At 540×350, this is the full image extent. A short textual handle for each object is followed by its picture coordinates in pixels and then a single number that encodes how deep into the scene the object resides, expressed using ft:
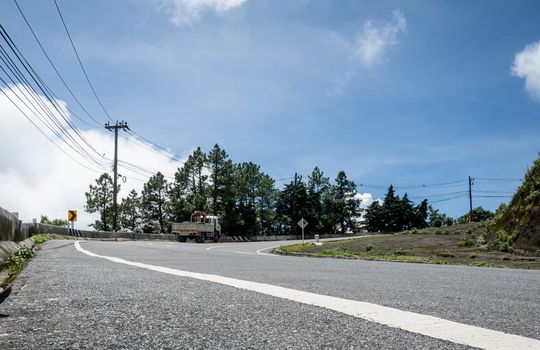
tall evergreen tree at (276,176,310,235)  299.58
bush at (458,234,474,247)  70.64
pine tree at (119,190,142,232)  308.60
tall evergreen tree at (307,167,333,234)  304.71
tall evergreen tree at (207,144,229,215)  253.24
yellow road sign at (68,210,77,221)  128.06
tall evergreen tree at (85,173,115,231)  288.30
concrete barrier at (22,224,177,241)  82.55
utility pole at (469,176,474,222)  305.75
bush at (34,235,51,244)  66.60
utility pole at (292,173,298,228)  296.63
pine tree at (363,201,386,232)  366.63
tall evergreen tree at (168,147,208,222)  260.25
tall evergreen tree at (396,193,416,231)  363.15
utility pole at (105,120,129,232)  156.92
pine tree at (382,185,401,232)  364.38
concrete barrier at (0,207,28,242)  34.51
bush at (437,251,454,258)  59.28
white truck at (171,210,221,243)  153.99
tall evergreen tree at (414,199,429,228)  372.38
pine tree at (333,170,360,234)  335.06
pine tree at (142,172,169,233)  292.40
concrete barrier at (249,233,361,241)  223.51
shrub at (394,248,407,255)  66.48
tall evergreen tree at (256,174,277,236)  298.56
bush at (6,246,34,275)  26.44
